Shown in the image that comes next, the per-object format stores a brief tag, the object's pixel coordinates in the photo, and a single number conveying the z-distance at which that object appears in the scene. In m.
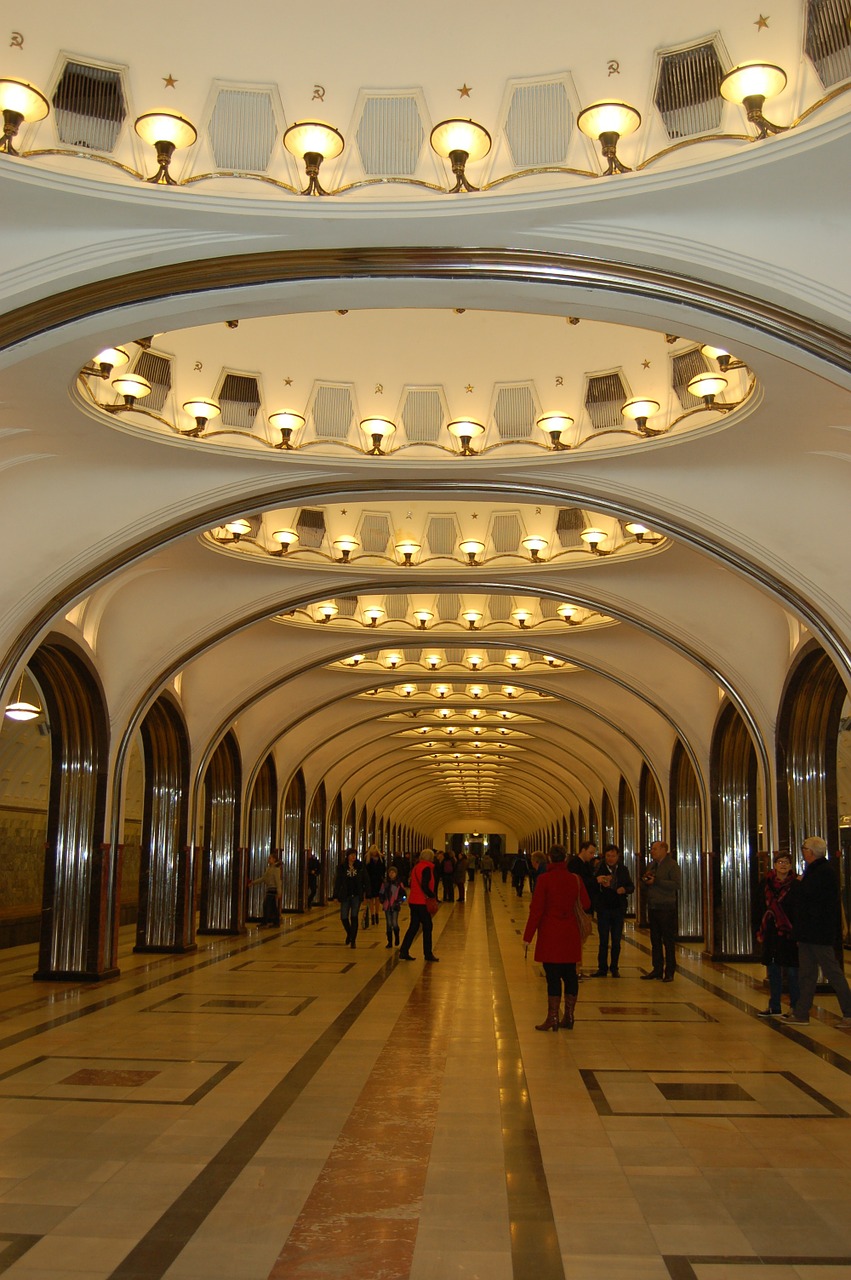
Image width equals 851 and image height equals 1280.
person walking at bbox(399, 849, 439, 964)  14.27
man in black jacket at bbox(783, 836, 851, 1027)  9.59
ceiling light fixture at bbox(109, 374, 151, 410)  8.43
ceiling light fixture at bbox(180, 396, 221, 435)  8.98
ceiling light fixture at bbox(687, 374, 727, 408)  8.22
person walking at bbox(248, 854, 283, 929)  20.34
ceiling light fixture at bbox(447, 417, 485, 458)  9.59
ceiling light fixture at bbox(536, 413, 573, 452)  9.41
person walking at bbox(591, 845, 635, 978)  13.49
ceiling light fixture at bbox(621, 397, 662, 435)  8.94
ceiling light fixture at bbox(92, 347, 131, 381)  8.29
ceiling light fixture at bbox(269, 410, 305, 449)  9.45
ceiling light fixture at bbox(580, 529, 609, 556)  12.71
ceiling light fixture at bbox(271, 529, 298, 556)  12.87
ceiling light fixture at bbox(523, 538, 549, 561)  13.02
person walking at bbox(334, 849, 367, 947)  16.59
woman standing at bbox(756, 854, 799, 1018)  10.10
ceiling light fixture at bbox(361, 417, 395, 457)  9.58
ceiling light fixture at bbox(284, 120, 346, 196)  5.61
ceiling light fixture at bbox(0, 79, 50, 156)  5.36
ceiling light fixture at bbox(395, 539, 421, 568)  13.30
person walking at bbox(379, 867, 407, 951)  16.11
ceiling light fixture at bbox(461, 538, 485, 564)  13.16
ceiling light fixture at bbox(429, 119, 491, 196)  5.59
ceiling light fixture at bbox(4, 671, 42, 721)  12.46
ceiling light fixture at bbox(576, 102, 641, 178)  5.50
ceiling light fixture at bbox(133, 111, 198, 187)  5.59
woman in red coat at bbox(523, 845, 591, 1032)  9.19
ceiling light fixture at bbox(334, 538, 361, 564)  13.23
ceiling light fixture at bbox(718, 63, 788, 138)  5.23
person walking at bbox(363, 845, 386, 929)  18.55
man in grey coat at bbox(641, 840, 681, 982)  12.39
